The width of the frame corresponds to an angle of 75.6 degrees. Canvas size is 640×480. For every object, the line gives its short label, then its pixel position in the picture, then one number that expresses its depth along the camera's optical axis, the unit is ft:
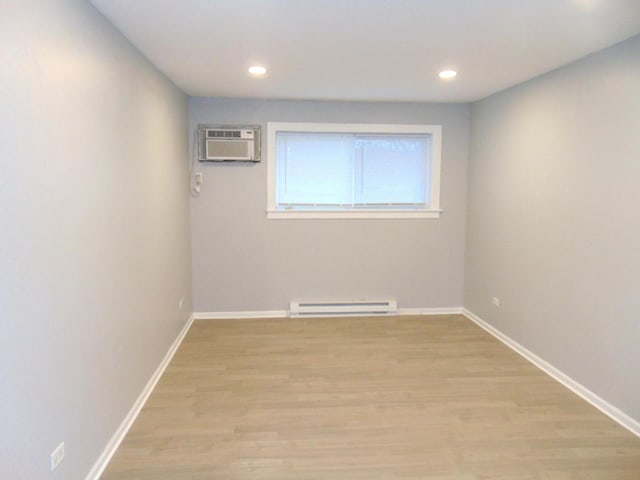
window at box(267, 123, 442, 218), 15.06
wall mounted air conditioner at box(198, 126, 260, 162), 14.28
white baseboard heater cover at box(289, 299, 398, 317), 15.39
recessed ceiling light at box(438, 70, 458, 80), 10.89
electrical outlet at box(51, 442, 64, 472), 5.62
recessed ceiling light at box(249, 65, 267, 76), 10.55
